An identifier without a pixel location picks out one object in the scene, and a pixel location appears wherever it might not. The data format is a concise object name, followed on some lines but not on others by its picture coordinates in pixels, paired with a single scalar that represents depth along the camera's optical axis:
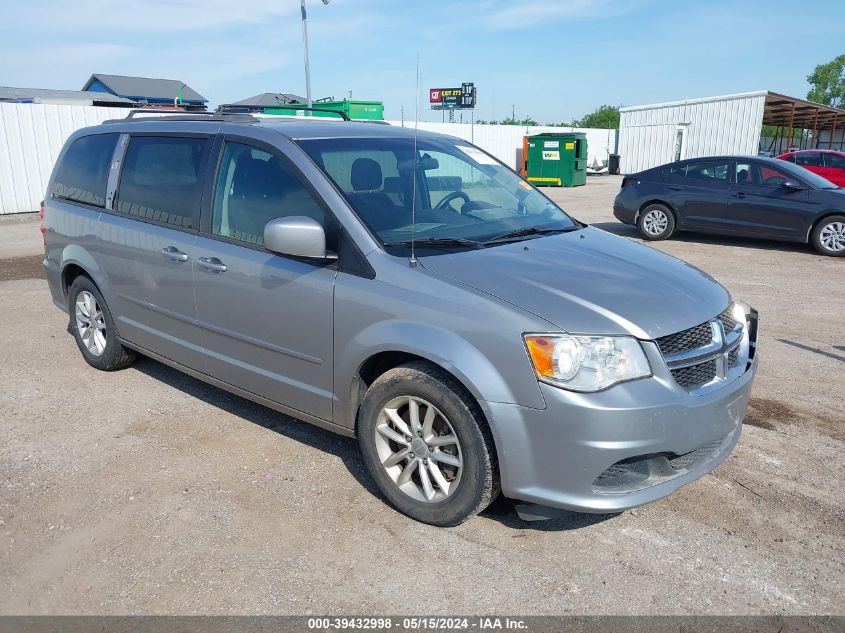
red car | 17.28
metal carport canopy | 29.98
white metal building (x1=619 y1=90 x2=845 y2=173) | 29.41
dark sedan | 10.95
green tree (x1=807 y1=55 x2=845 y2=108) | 99.06
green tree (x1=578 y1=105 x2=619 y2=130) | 74.34
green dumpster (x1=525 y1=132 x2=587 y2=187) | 25.66
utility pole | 19.50
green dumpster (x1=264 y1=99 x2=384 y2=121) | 21.44
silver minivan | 2.90
